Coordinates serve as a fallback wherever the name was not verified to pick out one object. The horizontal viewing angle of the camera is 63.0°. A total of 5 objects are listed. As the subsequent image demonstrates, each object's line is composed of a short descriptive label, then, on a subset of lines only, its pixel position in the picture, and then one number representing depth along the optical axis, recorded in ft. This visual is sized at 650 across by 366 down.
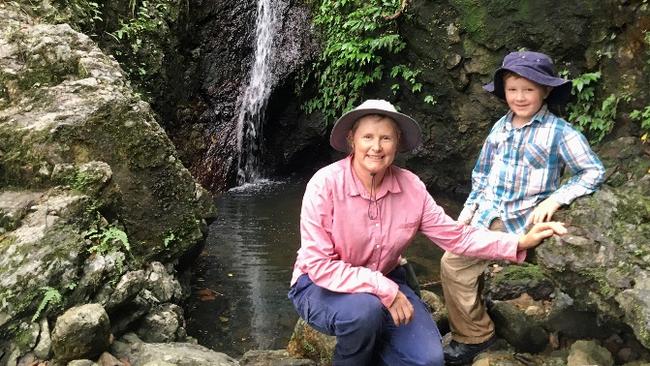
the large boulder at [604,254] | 9.51
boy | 10.16
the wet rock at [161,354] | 10.86
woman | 8.76
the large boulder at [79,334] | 10.02
